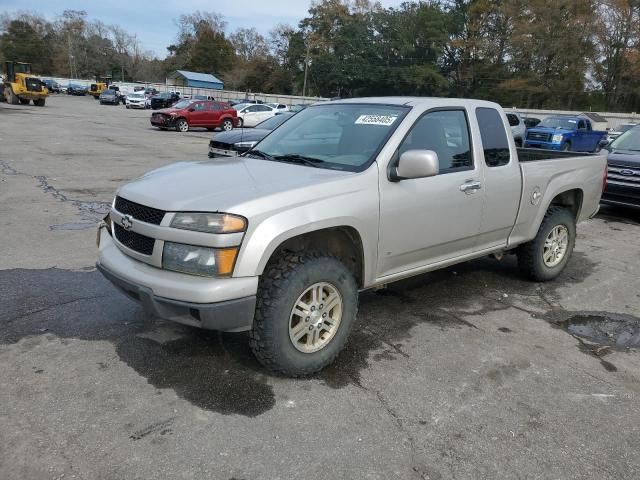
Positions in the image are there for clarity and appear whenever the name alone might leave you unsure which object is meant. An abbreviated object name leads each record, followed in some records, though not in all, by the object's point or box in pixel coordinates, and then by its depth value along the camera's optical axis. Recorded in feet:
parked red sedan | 84.74
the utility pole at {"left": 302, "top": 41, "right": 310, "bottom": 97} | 221.81
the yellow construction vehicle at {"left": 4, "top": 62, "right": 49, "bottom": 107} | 122.11
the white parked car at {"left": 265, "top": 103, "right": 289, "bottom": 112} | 103.21
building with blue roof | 260.21
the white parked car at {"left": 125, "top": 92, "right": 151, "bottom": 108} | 156.46
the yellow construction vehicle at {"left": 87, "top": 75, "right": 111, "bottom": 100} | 209.97
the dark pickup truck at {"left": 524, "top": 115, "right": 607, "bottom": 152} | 62.28
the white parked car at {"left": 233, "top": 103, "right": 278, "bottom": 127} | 99.14
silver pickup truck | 10.02
